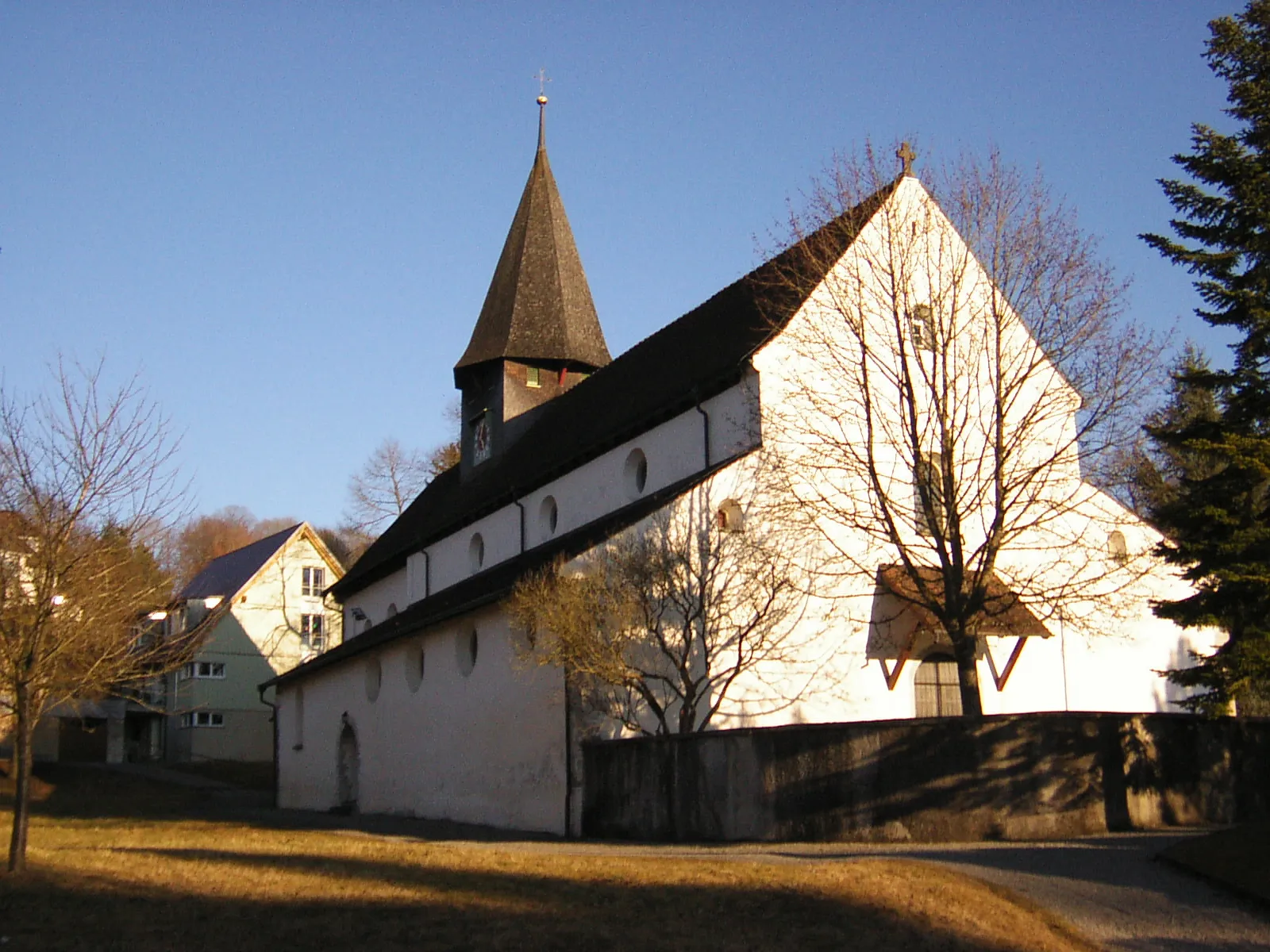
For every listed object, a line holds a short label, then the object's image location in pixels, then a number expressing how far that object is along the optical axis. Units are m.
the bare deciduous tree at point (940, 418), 20.17
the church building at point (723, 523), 22.39
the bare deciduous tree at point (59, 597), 14.05
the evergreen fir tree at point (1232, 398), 16.12
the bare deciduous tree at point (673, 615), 20.72
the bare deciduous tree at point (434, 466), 53.88
